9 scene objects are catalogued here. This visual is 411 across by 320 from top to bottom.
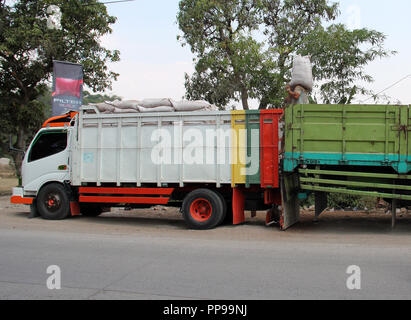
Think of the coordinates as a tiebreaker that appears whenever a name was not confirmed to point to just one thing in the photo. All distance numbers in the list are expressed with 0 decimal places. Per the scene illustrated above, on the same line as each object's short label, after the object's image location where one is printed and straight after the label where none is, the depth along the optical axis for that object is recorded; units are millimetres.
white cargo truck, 9844
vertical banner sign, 16047
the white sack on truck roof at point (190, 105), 10344
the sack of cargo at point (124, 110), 10820
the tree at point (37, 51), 17184
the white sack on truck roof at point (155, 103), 10598
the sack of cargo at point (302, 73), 10117
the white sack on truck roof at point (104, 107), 11023
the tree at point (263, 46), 14875
